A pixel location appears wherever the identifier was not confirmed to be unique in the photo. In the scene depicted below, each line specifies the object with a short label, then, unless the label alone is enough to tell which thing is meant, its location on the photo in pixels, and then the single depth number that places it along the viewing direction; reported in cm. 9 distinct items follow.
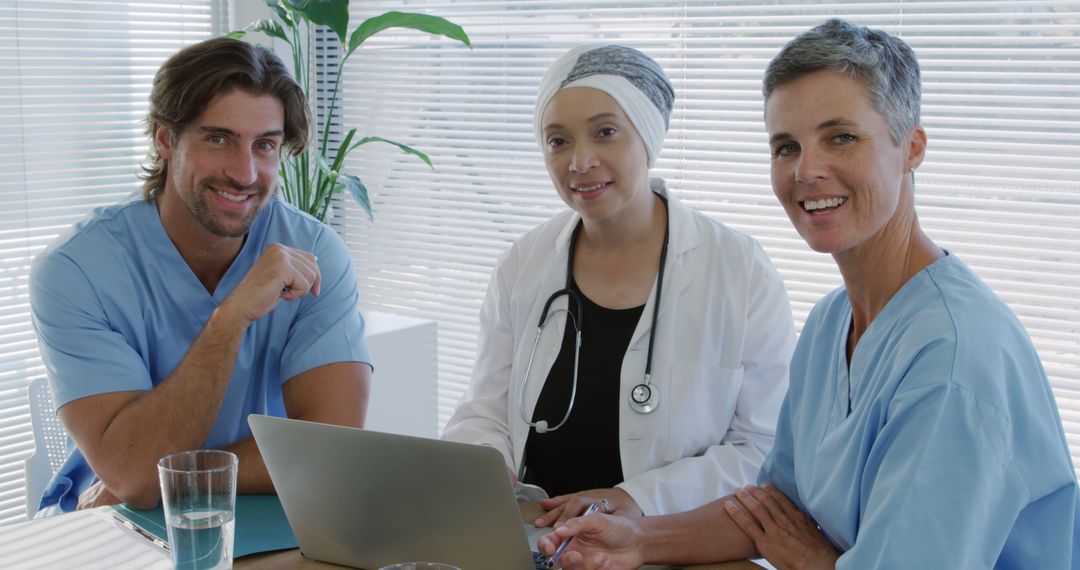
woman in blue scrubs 121
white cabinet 331
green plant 322
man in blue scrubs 191
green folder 151
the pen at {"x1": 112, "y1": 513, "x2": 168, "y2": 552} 151
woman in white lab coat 201
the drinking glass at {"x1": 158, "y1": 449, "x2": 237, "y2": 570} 125
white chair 225
